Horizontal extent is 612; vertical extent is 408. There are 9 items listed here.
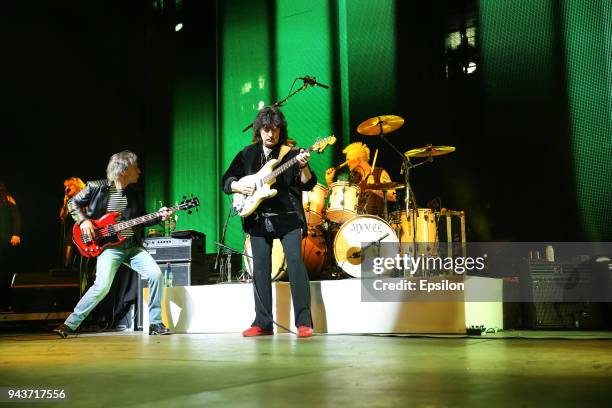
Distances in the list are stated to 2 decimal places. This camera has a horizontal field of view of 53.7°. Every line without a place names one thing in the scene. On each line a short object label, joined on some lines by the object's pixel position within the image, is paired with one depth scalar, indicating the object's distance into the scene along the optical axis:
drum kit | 5.57
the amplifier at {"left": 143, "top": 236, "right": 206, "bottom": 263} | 5.83
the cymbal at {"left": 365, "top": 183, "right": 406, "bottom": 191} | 5.73
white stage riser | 4.49
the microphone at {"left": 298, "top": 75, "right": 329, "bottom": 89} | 6.08
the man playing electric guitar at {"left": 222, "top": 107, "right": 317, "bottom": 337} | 4.31
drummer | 6.36
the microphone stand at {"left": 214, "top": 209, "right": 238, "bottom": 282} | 6.28
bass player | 4.93
